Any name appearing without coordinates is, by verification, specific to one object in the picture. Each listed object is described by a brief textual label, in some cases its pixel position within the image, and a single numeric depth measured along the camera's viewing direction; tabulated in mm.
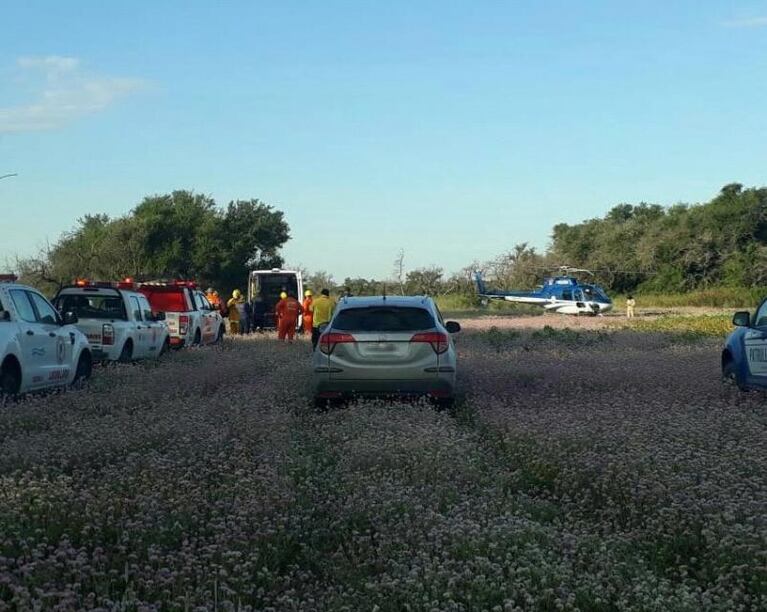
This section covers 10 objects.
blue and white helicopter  58469
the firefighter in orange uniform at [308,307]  27425
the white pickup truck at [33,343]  14172
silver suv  13625
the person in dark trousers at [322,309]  23344
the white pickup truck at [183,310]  25641
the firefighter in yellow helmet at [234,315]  34719
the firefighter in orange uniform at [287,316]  28266
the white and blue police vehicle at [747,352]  13883
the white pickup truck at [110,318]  20156
